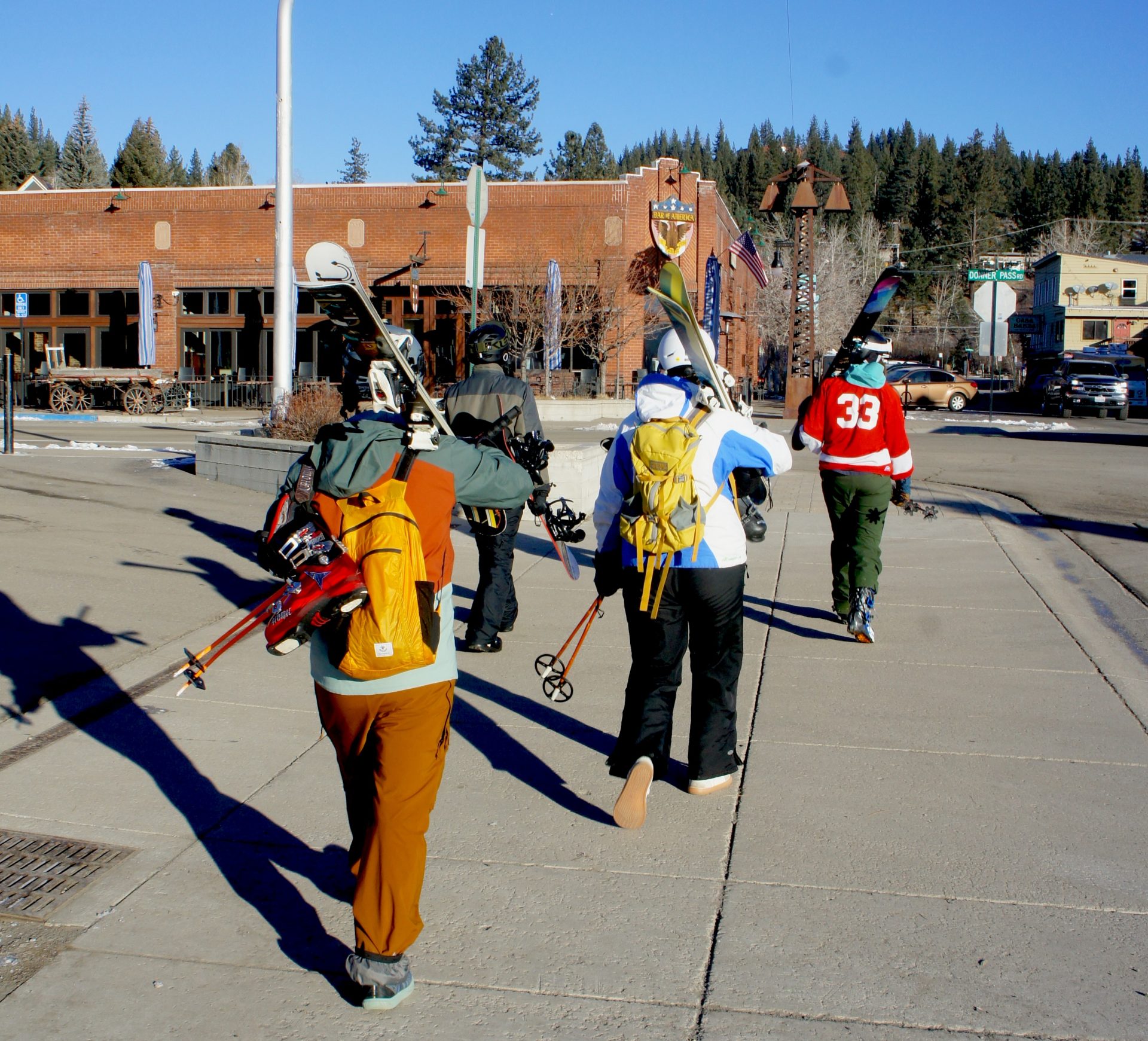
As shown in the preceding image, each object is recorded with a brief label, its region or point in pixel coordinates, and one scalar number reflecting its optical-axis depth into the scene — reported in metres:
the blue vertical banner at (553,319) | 32.12
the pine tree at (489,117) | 67.94
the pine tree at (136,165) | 56.88
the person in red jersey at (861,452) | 6.91
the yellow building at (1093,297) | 71.56
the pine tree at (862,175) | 117.00
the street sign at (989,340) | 29.38
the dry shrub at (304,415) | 12.88
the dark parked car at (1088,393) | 33.03
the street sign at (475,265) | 8.40
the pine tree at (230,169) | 89.96
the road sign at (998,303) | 29.24
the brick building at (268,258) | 34.53
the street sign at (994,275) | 27.62
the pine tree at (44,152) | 102.31
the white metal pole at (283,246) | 13.23
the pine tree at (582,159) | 89.25
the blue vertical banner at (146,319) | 31.81
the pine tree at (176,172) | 89.72
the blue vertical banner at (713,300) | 18.61
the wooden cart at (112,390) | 28.00
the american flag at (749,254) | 26.45
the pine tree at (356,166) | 104.25
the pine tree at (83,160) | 98.12
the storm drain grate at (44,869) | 3.59
